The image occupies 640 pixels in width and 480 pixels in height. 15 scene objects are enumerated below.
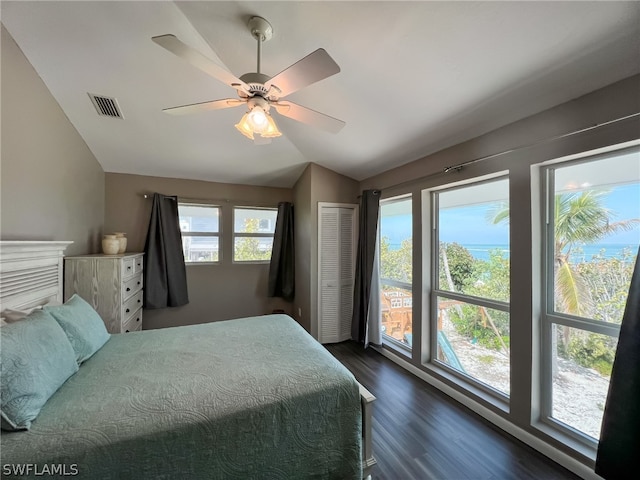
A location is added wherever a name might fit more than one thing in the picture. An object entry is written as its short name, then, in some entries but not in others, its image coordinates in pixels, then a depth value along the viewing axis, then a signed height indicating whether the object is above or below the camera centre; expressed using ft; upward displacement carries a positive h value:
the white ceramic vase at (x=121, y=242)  9.76 +0.02
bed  3.22 -2.42
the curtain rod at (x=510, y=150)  4.76 +2.32
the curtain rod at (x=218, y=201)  12.21 +2.15
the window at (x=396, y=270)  10.18 -1.05
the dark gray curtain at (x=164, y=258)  11.48 -0.69
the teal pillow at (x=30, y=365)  3.22 -1.79
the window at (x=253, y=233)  13.56 +0.59
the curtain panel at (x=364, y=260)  10.91 -0.64
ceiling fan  3.90 +2.77
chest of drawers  7.72 -1.29
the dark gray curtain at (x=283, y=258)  13.58 -0.73
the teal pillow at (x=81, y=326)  4.92 -1.72
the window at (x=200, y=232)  12.64 +0.58
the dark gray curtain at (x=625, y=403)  4.29 -2.65
